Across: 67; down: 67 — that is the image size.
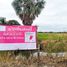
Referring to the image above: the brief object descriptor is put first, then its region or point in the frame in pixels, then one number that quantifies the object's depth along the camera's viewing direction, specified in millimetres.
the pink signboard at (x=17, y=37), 5222
